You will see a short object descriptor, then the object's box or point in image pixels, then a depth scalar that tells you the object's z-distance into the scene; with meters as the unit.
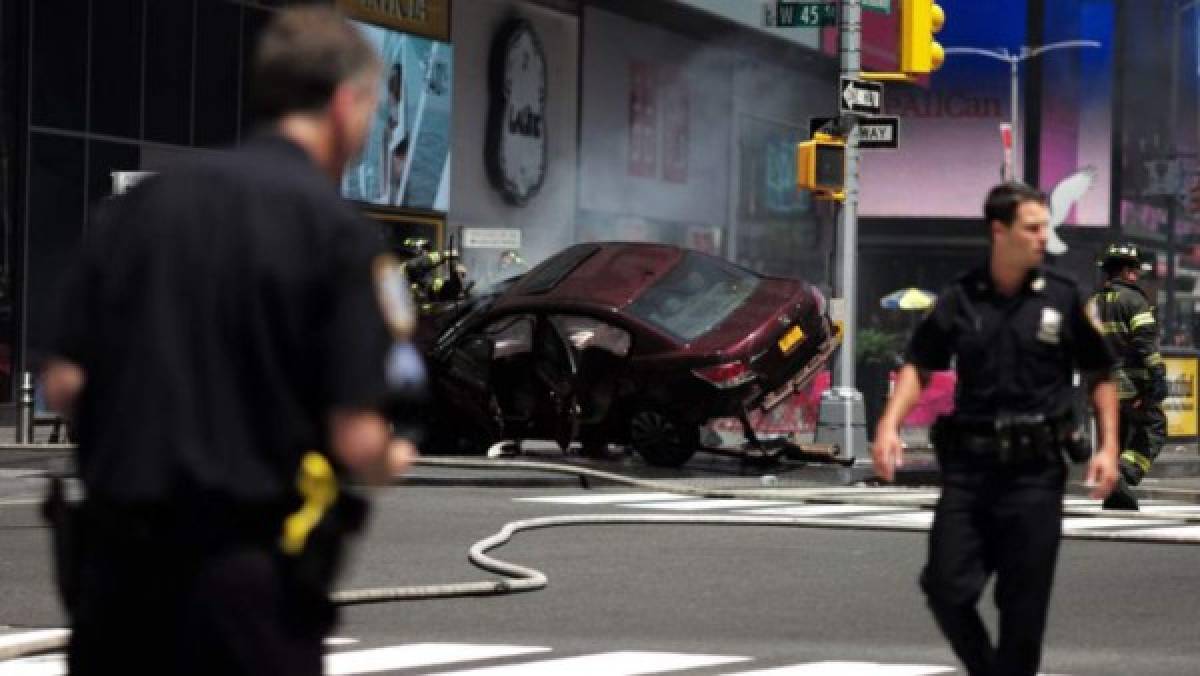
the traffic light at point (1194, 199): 88.02
